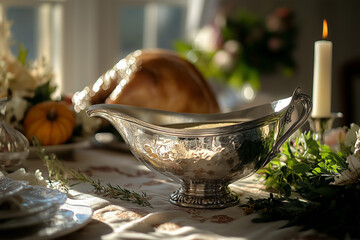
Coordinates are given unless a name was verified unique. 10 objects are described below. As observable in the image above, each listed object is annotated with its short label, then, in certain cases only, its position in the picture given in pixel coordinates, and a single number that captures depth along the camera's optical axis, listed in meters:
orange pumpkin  1.20
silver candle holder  0.97
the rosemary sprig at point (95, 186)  0.79
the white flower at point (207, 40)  2.57
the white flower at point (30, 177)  0.80
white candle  0.97
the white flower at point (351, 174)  0.69
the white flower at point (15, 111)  1.19
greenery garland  0.61
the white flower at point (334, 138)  0.90
